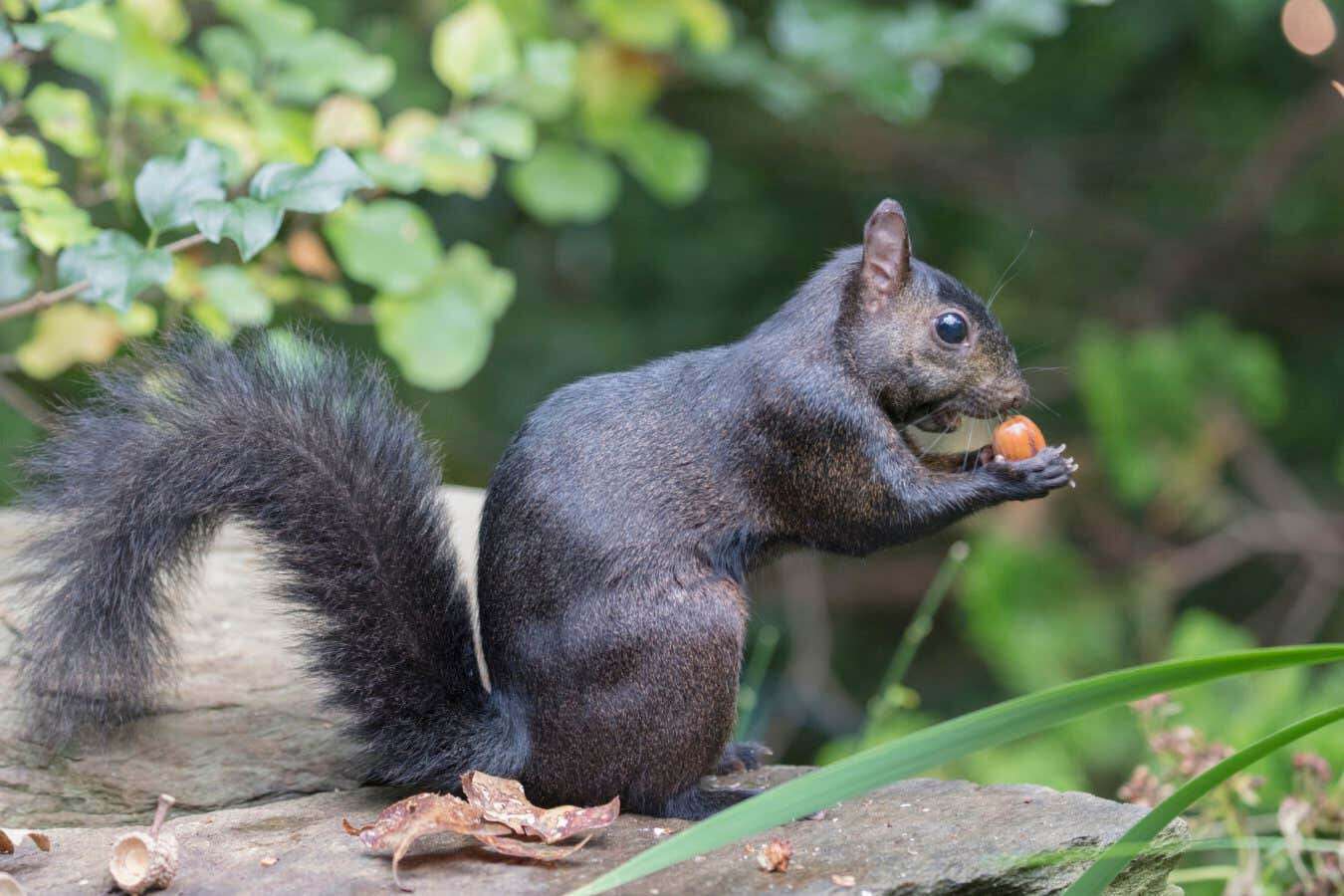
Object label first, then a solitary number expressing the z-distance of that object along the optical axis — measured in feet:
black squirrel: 12.62
